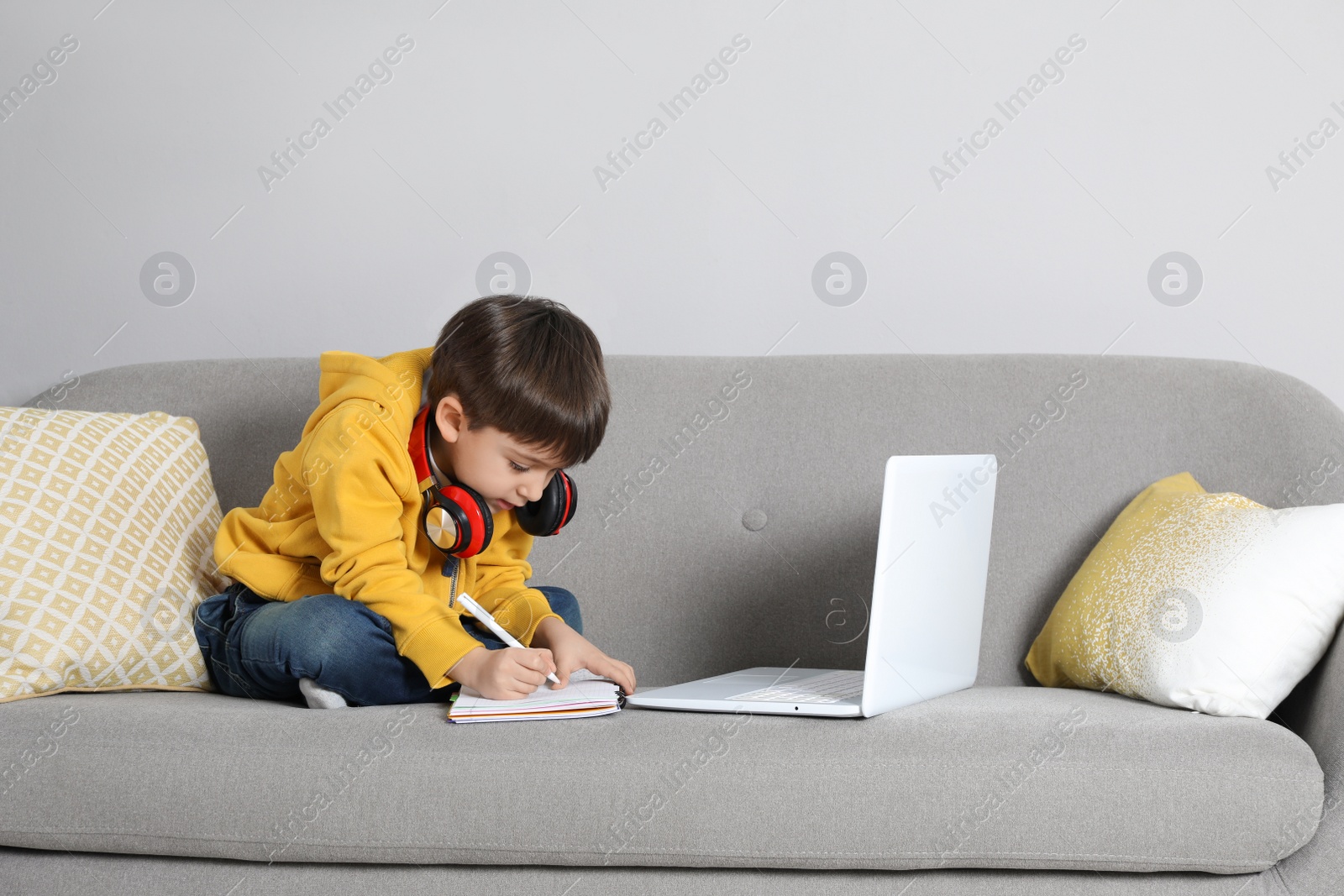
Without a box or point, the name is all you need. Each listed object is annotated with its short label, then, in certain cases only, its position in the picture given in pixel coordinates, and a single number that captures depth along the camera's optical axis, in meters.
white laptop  3.03
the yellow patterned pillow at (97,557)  3.15
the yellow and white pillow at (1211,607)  3.11
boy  3.14
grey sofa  2.97
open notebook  3.04
